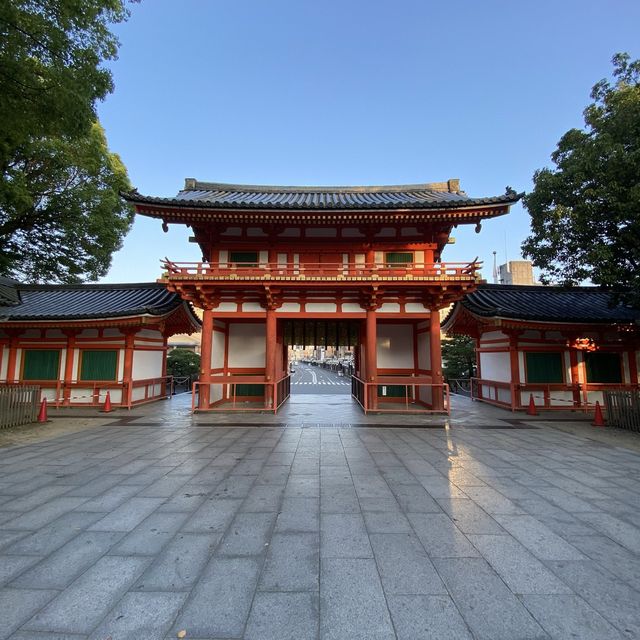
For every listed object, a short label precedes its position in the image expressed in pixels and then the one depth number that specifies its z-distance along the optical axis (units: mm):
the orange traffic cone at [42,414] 10048
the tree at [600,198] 9727
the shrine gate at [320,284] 11640
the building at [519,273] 43125
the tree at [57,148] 6242
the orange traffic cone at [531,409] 12273
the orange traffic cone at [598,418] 10195
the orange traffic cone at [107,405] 12344
